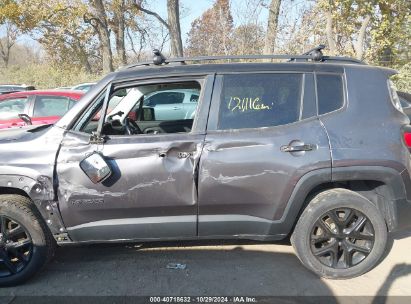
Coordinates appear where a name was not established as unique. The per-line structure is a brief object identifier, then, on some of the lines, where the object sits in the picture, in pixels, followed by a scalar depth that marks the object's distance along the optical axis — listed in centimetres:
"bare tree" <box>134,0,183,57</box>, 1519
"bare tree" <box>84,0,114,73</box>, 1916
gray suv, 321
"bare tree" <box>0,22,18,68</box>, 4829
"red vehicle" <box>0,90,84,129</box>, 707
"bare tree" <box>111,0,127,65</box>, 2162
